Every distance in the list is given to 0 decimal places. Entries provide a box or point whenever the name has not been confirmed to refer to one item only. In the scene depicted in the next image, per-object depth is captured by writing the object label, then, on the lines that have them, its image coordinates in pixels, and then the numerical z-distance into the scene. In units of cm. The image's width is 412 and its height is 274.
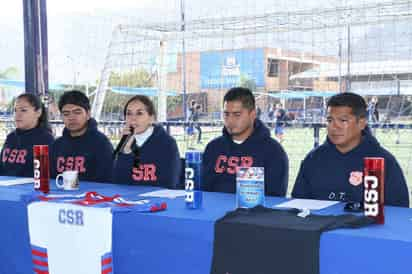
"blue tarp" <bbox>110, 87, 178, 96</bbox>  539
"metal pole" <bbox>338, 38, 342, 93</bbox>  453
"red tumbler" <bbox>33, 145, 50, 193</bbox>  249
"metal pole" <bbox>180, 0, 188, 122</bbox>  520
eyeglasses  188
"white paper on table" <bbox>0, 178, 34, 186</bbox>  285
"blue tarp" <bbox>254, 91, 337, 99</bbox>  500
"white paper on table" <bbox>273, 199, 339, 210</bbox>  200
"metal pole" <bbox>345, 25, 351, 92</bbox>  448
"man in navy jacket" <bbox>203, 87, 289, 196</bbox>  287
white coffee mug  258
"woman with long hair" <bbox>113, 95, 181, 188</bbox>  312
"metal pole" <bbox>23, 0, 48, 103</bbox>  491
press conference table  150
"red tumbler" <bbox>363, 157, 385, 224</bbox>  160
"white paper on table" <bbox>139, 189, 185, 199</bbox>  235
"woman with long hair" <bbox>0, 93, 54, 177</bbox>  372
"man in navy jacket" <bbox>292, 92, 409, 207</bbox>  245
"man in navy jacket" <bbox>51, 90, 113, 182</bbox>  342
